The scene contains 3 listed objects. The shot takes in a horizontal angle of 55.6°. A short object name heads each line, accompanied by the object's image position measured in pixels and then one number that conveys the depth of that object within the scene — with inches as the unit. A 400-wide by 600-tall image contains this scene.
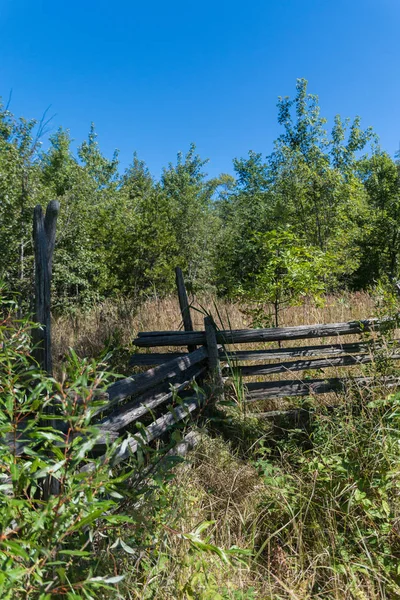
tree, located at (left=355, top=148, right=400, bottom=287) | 608.7
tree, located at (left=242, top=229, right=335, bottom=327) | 187.2
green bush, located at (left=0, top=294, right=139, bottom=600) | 38.9
